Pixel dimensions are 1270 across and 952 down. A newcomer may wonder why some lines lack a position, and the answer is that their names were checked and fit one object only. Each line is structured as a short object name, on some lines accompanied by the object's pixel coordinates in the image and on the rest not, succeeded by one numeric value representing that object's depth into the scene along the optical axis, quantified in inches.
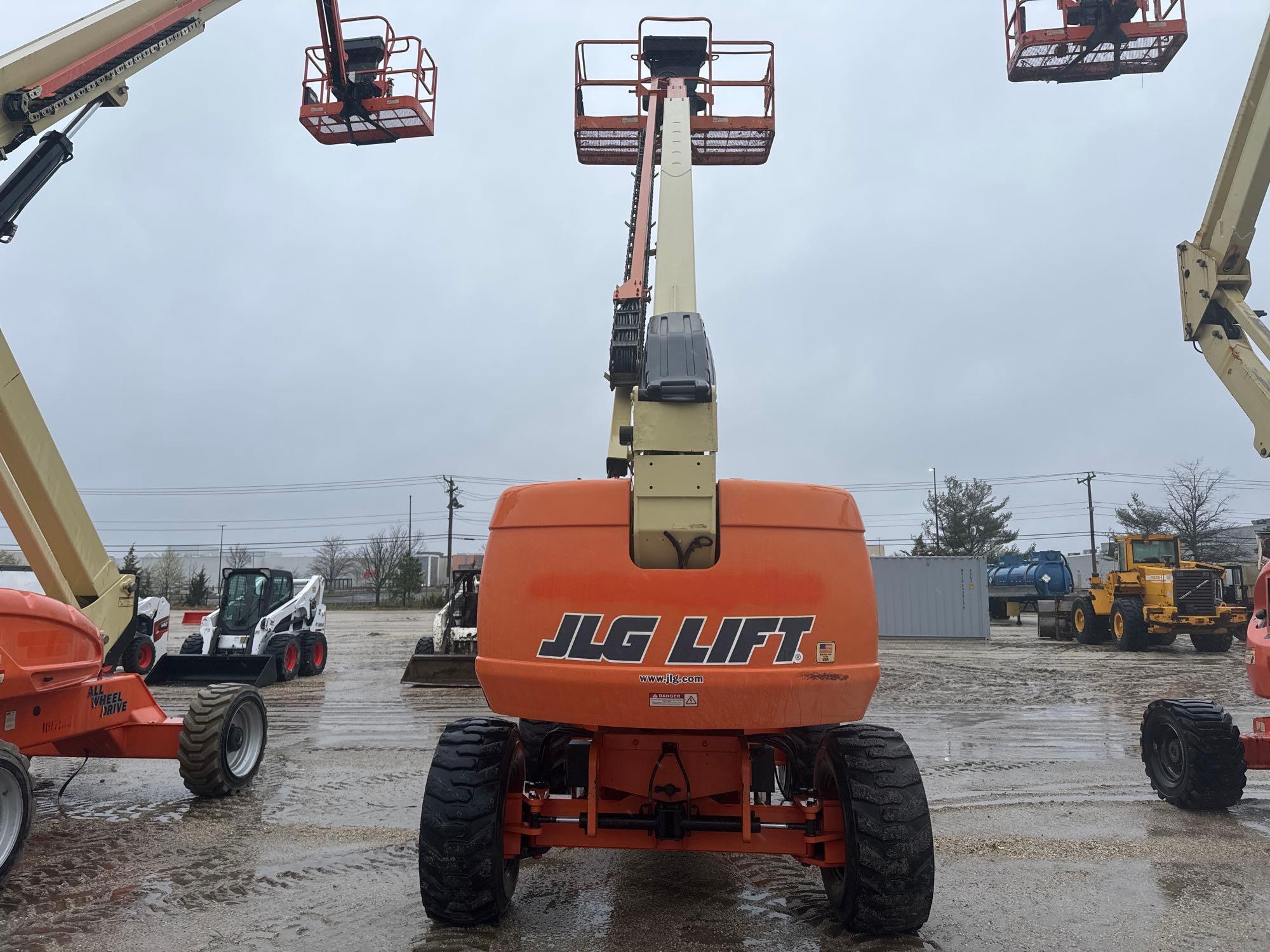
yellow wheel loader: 820.6
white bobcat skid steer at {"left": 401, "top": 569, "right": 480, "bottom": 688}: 558.6
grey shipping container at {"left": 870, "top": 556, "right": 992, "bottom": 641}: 1058.1
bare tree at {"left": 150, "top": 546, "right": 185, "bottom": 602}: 2230.1
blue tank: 1480.1
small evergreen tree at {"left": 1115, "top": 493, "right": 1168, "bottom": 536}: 1964.8
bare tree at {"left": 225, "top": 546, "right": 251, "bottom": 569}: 2694.4
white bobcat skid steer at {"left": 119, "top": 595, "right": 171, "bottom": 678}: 587.8
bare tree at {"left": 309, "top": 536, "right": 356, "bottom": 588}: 3080.7
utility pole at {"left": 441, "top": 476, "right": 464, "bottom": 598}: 2177.9
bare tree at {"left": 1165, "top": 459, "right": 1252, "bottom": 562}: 1759.4
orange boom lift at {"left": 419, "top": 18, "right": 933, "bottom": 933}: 147.1
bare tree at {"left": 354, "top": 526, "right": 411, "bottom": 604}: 2388.0
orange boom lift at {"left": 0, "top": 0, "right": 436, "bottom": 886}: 217.5
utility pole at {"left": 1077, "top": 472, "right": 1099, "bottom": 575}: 1858.3
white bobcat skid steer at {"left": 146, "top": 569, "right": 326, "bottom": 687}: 593.0
